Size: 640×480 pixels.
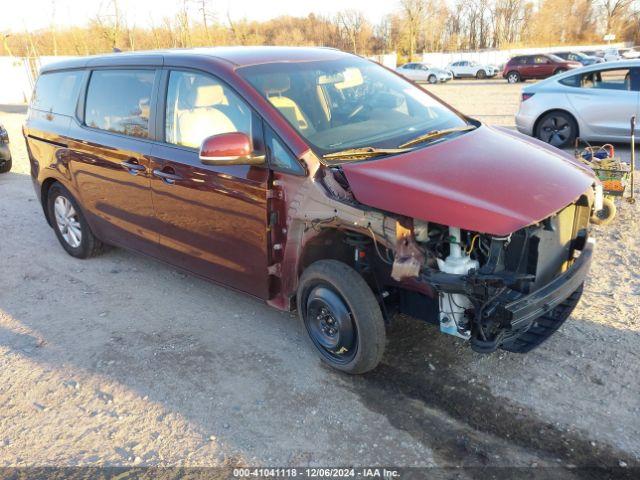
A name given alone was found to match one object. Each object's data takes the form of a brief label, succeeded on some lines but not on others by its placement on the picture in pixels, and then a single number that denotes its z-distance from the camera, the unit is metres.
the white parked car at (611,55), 33.14
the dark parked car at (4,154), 9.77
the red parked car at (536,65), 31.70
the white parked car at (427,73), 37.66
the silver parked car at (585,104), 9.06
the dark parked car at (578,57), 32.47
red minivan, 2.84
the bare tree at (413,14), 58.12
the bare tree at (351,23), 65.28
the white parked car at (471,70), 39.44
